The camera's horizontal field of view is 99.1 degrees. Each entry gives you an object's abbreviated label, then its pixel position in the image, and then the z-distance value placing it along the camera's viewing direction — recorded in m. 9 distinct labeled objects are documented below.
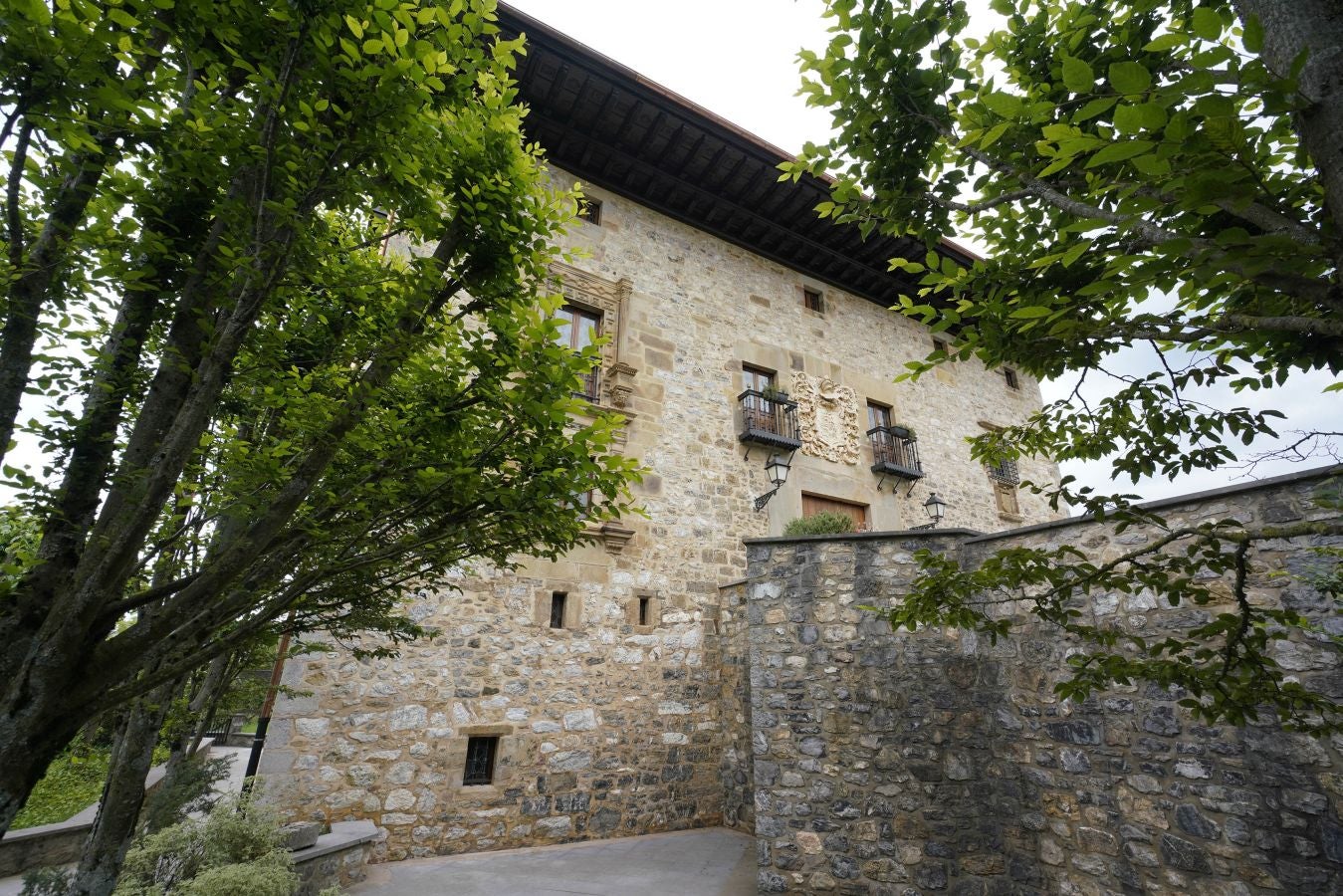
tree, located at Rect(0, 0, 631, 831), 1.49
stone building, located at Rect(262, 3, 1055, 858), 5.64
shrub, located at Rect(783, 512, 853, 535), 6.89
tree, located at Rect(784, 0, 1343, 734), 1.12
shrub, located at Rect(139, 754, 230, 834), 4.45
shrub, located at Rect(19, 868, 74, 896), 3.31
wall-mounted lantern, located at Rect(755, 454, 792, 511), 8.24
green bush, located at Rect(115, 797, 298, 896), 3.45
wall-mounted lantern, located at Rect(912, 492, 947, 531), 9.64
